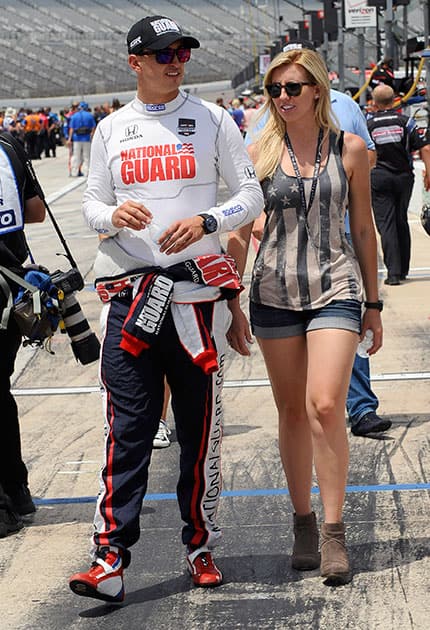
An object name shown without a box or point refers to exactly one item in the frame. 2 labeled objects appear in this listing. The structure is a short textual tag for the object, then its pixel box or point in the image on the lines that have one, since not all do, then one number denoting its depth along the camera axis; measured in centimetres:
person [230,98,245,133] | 3710
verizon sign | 2372
